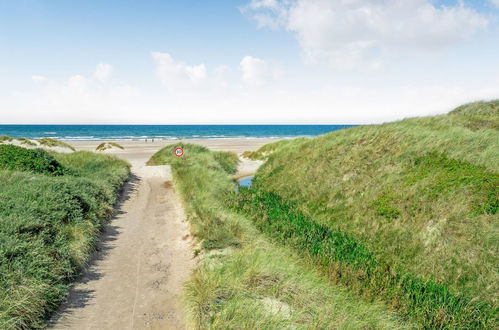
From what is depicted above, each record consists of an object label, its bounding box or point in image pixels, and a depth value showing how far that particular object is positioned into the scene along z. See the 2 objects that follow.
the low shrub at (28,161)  14.75
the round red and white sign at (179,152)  27.48
